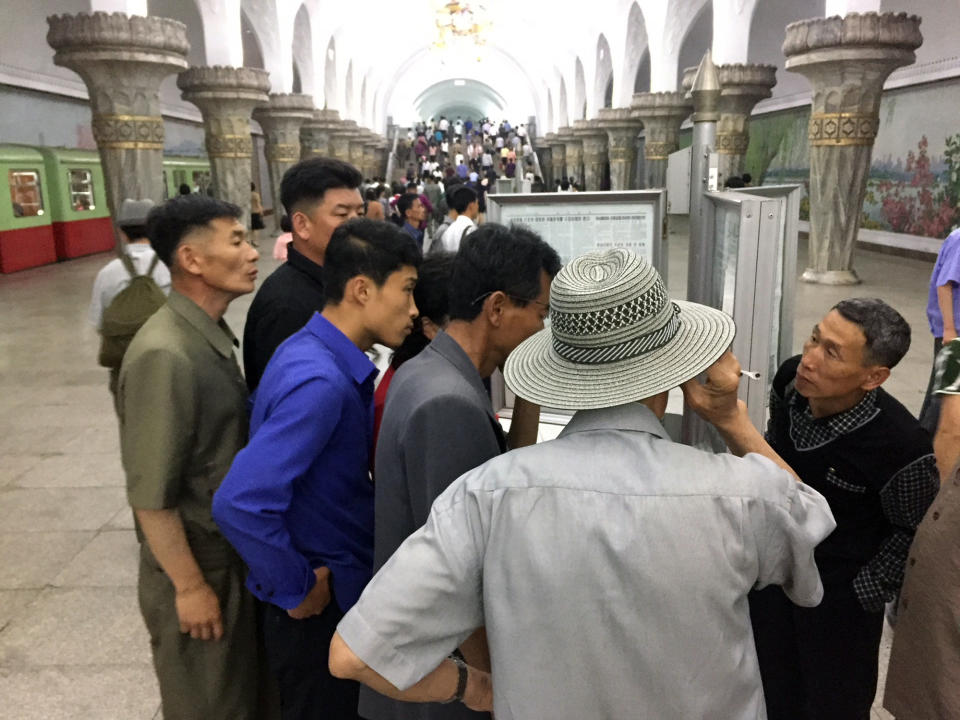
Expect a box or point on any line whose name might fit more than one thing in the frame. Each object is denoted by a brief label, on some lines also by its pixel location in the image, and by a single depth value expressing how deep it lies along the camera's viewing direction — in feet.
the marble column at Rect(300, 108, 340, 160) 71.72
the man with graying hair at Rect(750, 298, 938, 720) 5.95
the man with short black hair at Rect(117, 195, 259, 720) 5.70
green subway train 43.98
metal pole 7.50
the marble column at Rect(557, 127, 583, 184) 98.73
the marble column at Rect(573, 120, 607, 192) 87.25
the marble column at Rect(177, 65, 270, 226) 40.86
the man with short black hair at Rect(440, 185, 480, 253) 18.79
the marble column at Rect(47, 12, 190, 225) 27.81
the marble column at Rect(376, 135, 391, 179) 115.96
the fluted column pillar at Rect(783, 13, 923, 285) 30.19
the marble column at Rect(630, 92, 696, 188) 56.08
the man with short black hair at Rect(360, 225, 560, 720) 4.33
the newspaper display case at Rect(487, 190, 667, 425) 8.67
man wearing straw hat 3.40
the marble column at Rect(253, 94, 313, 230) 57.52
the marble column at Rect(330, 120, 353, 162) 81.66
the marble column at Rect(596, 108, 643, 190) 70.28
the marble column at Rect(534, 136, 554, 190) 119.71
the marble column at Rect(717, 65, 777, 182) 41.19
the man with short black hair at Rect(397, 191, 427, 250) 25.55
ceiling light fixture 79.14
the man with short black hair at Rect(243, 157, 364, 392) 7.72
